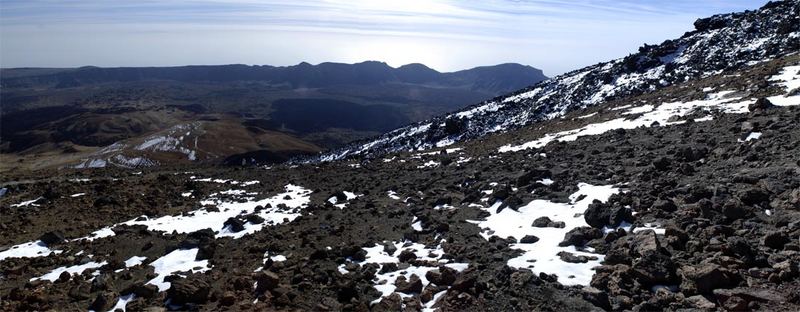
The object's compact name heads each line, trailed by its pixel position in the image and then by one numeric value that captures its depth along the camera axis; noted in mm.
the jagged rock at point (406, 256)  11070
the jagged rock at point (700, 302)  6918
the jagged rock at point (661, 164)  14266
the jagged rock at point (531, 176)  16266
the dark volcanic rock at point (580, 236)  10242
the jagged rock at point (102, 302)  10172
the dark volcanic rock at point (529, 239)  11016
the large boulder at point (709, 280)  7258
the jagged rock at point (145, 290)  10508
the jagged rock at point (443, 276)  9258
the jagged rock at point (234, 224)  16275
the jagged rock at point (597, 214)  10924
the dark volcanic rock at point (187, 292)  9883
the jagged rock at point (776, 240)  8031
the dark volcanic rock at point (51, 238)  16062
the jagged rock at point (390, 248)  11888
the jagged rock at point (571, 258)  9336
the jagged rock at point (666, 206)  10781
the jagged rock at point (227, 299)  9688
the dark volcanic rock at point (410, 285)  9375
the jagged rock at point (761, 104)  19422
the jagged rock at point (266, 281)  10172
